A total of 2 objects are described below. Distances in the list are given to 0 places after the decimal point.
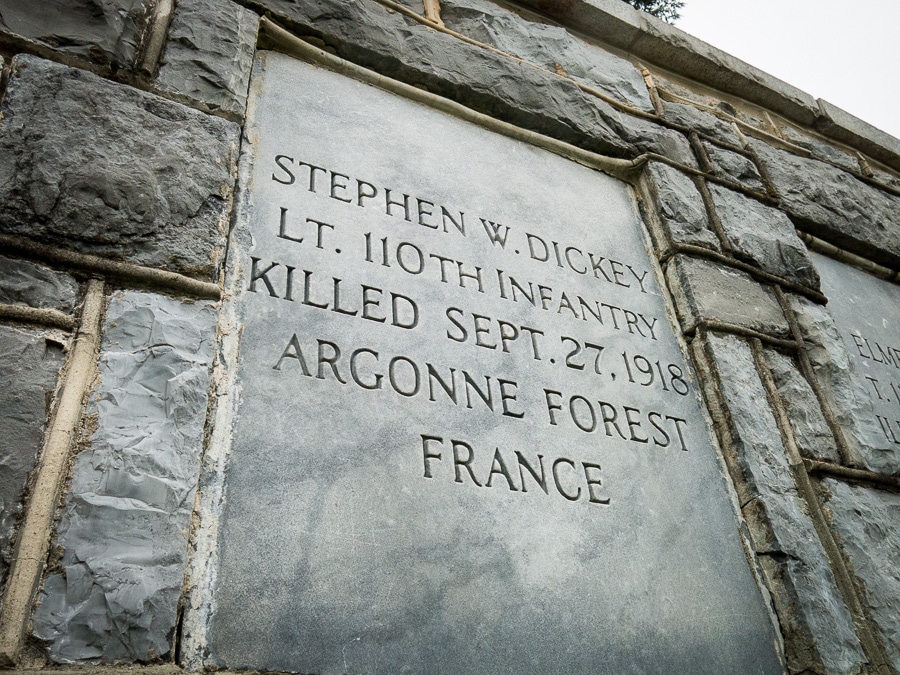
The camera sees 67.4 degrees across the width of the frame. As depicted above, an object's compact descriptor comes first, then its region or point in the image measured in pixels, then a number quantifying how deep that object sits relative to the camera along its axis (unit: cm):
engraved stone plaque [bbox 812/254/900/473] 94
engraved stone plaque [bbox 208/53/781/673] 56
